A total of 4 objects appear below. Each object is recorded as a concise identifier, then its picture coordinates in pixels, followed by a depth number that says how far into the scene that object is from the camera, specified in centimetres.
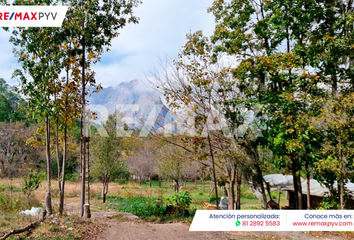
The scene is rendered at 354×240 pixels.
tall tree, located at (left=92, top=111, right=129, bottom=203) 1549
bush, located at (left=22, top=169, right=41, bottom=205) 808
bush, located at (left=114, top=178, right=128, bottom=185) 2642
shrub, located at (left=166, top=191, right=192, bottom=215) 975
